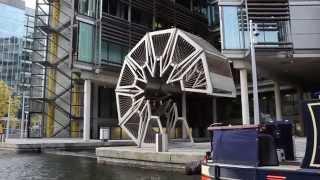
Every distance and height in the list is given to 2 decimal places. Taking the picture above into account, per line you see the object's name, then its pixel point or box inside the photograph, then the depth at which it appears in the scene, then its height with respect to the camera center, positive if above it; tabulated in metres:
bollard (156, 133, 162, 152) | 14.83 -1.53
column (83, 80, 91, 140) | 28.30 +0.95
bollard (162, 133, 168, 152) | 14.89 -1.49
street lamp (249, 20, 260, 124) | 14.80 +1.44
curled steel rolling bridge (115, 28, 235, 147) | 15.42 +2.29
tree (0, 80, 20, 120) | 40.52 +2.39
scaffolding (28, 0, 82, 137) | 34.95 +5.08
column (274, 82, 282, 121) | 29.25 +1.64
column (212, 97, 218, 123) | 38.57 +0.96
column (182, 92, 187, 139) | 32.30 +0.68
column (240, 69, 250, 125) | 23.40 +1.72
